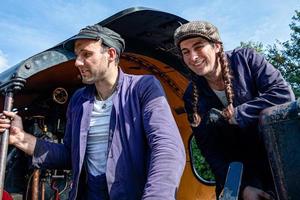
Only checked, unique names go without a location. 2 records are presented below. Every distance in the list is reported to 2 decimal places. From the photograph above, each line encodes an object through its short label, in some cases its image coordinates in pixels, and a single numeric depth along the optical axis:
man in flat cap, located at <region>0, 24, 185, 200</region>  2.06
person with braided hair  1.94
